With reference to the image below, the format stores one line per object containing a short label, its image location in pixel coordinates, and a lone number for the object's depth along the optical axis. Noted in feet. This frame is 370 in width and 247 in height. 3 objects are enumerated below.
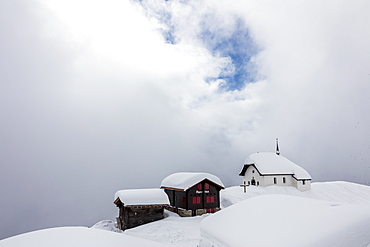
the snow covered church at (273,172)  119.75
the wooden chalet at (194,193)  87.45
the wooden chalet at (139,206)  74.49
